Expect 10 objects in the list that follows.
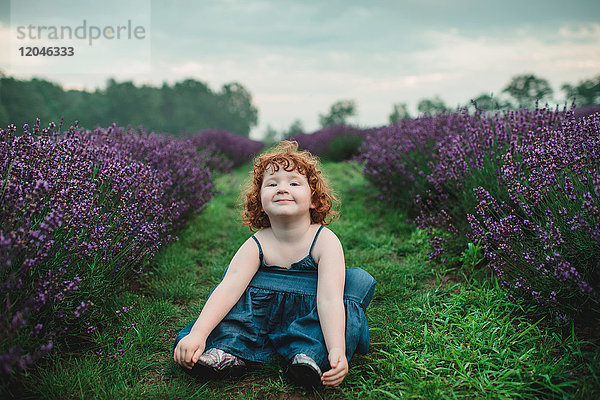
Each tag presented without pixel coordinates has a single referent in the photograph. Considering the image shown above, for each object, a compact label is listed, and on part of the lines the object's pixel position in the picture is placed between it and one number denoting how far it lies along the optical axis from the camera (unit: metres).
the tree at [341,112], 44.69
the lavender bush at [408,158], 3.99
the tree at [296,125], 48.28
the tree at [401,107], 36.26
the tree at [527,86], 27.23
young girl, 1.66
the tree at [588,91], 16.20
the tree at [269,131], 67.91
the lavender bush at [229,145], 10.20
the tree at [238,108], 51.94
